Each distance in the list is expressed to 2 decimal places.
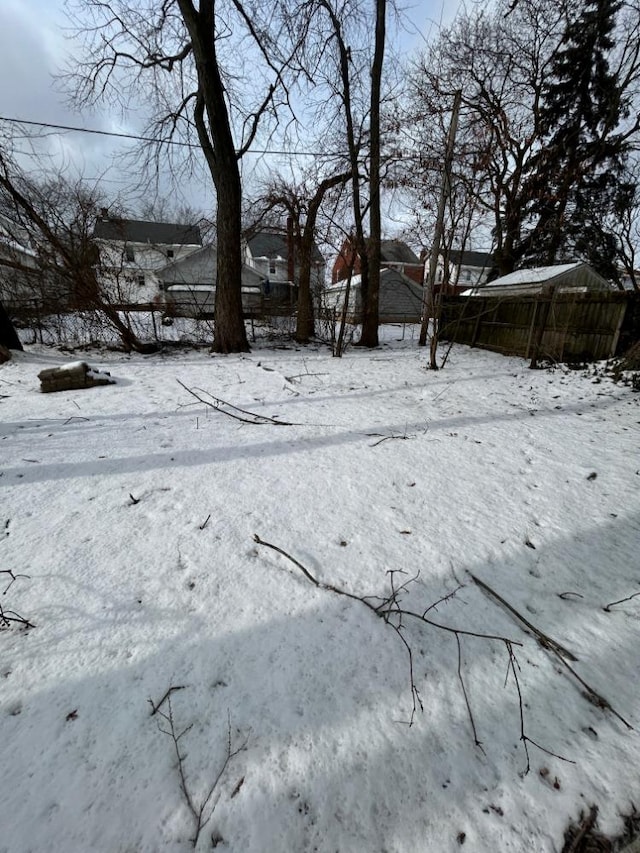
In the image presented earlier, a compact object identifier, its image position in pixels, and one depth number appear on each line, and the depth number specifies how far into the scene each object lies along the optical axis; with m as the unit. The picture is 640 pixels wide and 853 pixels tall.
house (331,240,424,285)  33.24
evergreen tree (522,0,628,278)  14.04
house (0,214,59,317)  8.25
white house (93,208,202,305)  9.56
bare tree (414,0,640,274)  12.70
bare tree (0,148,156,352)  7.79
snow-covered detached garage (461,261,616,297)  12.41
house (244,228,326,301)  29.44
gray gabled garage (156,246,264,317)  24.93
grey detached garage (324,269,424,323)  25.34
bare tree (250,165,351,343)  10.24
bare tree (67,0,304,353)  7.94
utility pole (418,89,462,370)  6.08
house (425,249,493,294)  34.52
